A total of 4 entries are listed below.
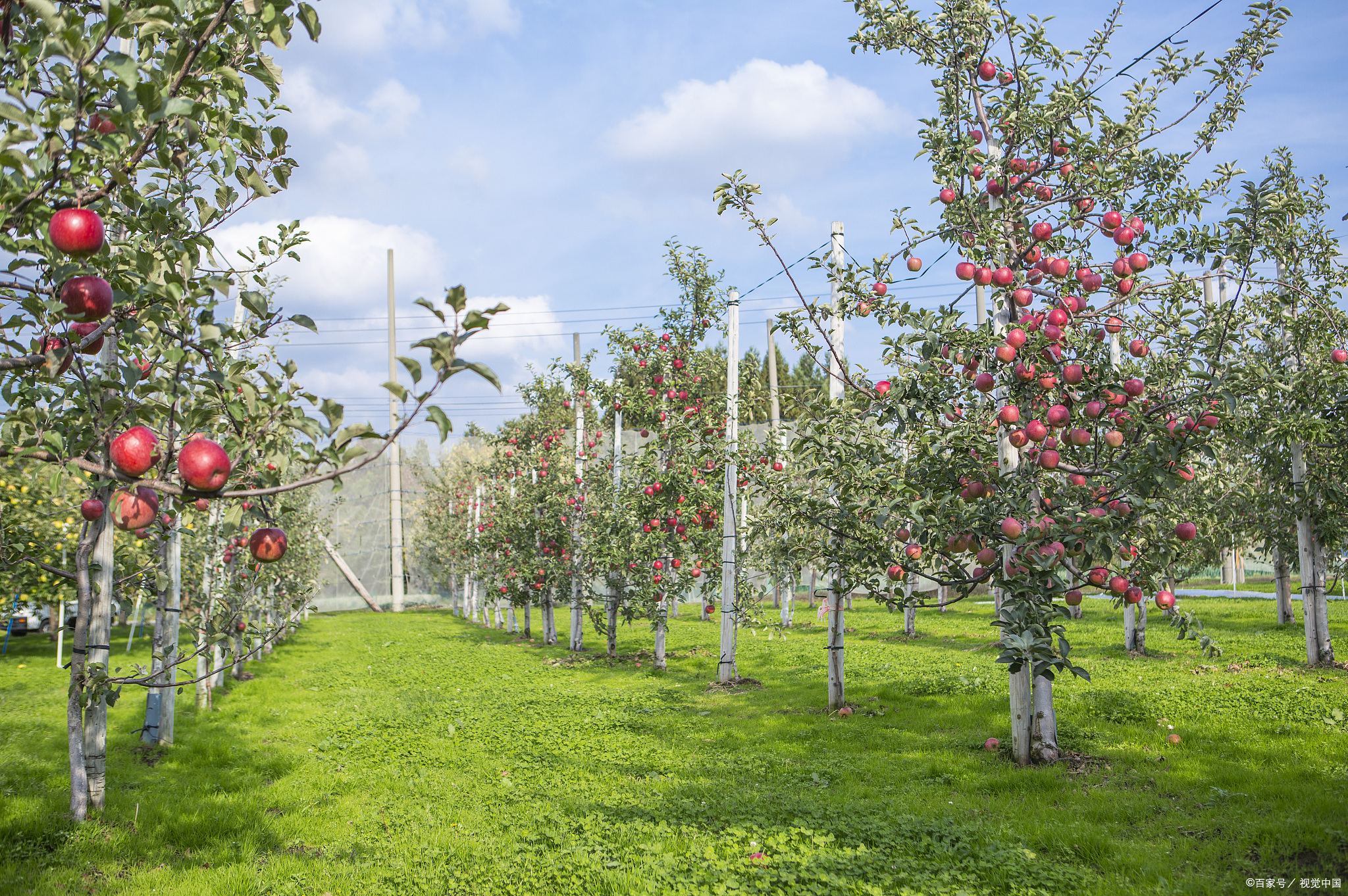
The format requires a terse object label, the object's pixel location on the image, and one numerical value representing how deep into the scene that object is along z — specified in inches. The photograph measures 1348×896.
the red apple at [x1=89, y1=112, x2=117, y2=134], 121.8
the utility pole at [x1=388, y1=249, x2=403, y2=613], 1565.0
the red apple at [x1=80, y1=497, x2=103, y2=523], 144.3
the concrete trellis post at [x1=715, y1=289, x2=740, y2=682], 500.1
